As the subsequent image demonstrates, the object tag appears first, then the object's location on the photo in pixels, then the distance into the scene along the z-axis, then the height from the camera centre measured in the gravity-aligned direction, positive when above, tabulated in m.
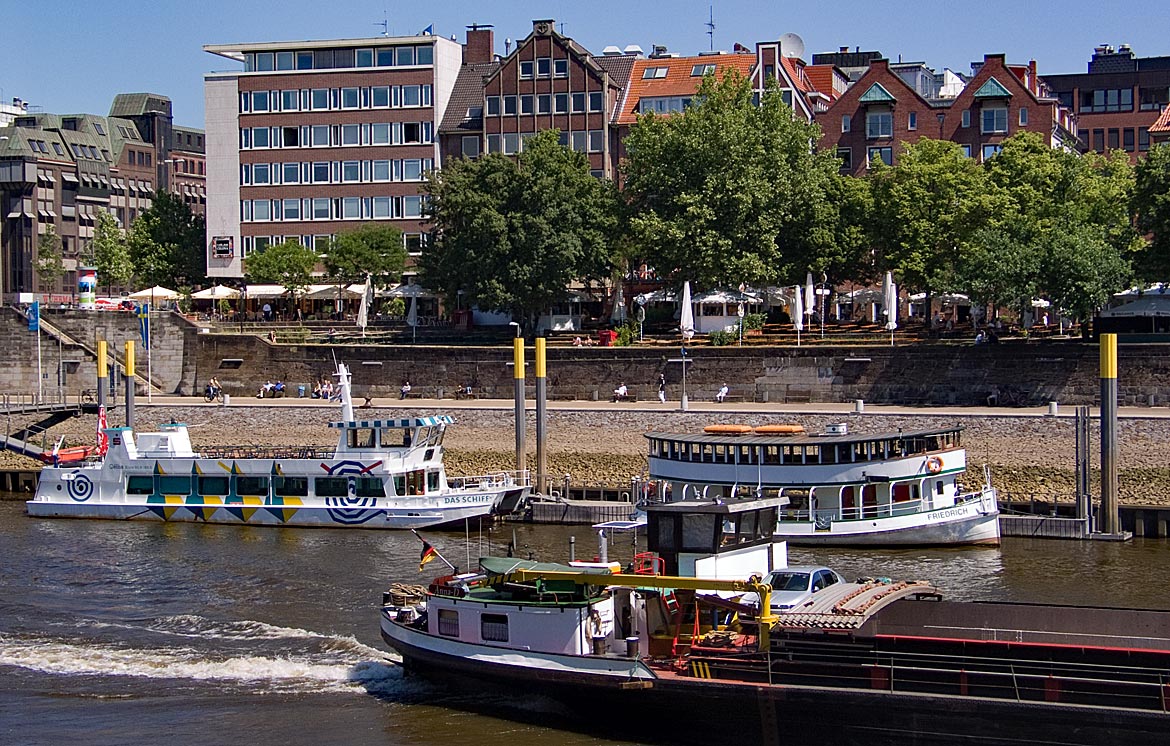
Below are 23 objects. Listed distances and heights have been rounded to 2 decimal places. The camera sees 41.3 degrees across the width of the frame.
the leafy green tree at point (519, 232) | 78.00 +8.36
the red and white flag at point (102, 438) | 57.32 -1.35
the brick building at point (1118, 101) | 122.69 +22.94
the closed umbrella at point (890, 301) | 68.94 +4.05
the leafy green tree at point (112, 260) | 102.75 +9.51
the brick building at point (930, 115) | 90.75 +16.37
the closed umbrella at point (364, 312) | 80.69 +4.49
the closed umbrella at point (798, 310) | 72.21 +3.82
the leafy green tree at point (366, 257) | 90.50 +8.28
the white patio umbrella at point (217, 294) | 91.12 +6.29
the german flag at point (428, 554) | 31.77 -3.24
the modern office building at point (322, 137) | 99.12 +16.85
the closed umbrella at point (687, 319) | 71.00 +3.42
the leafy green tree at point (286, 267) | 90.62 +7.79
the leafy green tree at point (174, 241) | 103.06 +10.81
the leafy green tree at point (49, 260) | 123.25 +11.68
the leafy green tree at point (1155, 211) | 66.12 +7.53
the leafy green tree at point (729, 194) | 75.94 +9.92
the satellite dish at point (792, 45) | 107.69 +24.20
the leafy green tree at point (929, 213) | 73.31 +8.49
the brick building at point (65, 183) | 146.00 +21.65
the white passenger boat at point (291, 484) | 51.69 -2.92
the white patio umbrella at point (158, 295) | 90.44 +6.29
